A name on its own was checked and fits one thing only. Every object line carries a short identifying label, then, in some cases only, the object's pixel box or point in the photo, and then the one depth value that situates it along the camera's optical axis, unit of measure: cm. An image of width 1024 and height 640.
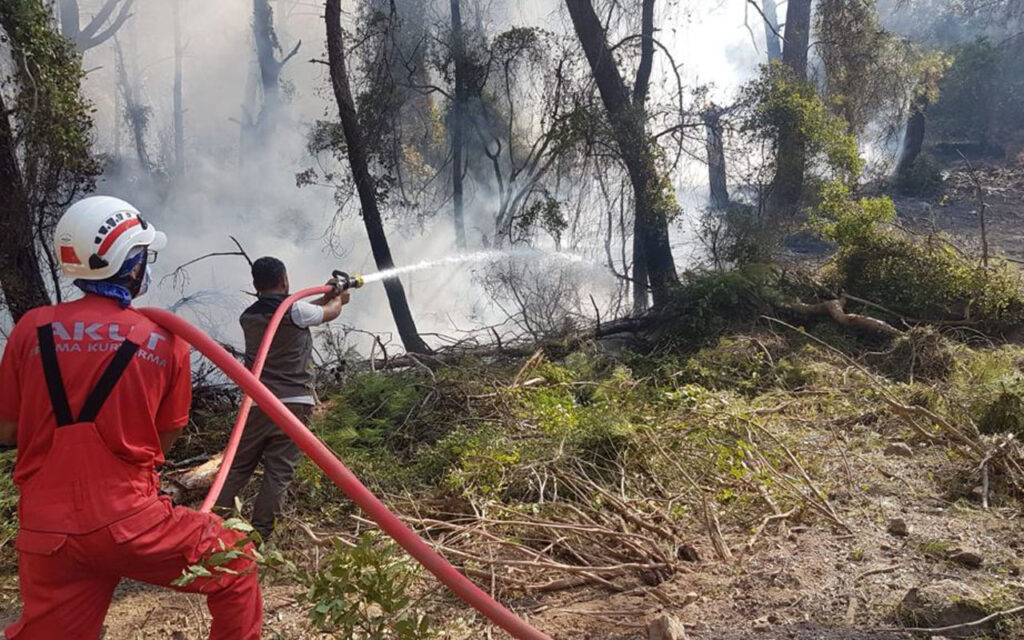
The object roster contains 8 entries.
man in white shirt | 429
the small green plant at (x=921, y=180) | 1922
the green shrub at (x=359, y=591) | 225
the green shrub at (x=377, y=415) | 588
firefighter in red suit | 224
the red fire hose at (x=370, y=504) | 221
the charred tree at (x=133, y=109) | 1875
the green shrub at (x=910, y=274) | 845
